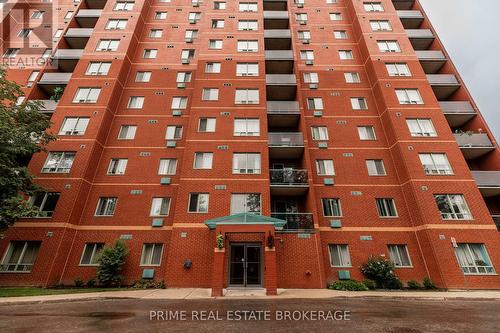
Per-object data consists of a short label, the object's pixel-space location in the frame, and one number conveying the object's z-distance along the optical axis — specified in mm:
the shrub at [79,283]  14719
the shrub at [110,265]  14727
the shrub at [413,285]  14664
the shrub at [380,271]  14681
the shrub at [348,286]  13977
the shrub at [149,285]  14412
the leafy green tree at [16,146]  12953
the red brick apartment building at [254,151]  15125
